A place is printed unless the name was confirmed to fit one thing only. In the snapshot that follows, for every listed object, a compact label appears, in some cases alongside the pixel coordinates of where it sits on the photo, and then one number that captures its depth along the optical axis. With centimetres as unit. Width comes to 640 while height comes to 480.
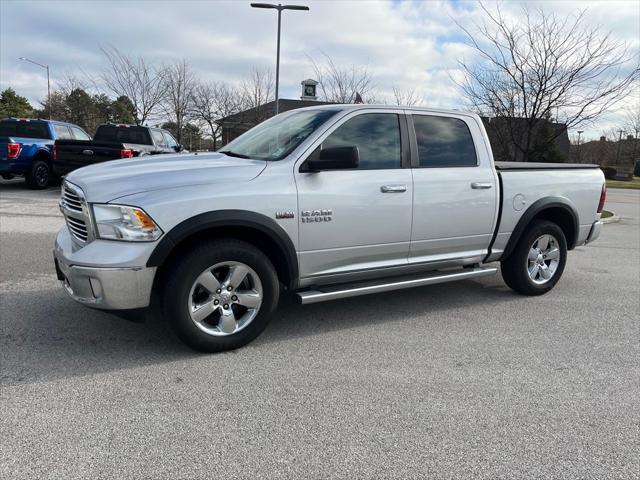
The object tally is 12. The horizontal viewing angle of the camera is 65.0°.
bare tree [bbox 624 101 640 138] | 4841
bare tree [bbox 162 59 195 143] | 2688
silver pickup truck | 343
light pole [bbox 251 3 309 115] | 1739
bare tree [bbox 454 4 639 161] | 1077
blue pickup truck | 1306
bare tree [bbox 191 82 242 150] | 2805
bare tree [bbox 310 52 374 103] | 2048
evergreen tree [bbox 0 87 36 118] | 4587
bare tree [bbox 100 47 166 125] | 2653
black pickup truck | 1242
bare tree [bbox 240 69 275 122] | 2581
